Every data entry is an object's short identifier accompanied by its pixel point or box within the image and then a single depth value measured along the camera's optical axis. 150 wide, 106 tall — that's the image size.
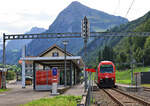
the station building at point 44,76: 28.38
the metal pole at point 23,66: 35.78
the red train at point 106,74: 31.66
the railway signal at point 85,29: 14.02
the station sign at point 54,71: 19.70
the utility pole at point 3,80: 30.75
